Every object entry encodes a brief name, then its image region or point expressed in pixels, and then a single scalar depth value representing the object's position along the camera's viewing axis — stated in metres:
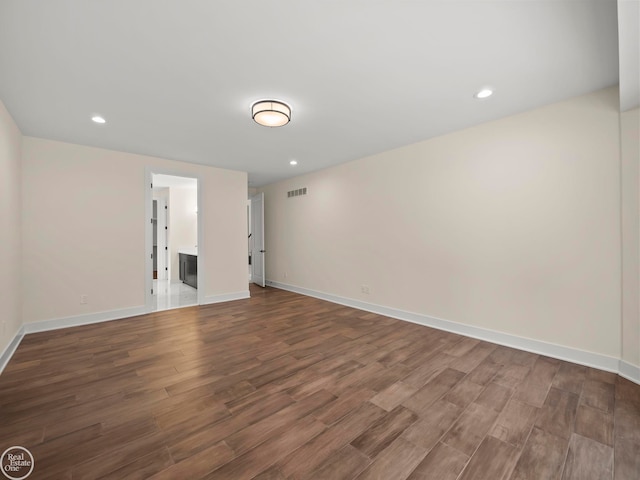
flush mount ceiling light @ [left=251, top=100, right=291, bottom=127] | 2.69
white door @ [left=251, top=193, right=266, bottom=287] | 6.76
